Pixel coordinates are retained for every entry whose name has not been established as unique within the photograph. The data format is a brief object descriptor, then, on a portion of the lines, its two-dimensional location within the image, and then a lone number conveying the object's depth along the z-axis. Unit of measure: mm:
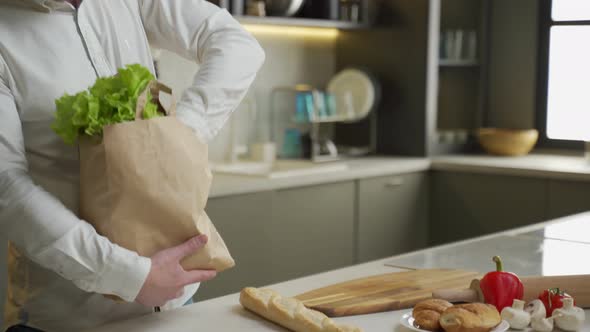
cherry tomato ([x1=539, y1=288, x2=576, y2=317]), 2251
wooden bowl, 5901
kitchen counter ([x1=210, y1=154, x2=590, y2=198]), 4504
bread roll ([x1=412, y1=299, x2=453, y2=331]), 2163
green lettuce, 2126
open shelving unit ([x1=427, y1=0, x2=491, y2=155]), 6029
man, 2131
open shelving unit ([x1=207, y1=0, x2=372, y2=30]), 4921
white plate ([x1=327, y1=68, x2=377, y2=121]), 5738
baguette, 2133
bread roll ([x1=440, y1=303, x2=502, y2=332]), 2104
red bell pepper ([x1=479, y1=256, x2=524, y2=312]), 2282
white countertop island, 2245
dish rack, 5503
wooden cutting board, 2311
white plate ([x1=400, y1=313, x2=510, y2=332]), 2142
